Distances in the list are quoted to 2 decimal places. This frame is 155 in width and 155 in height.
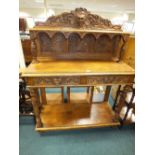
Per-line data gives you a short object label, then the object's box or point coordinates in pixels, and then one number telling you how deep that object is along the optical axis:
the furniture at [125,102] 1.62
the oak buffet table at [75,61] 1.33
